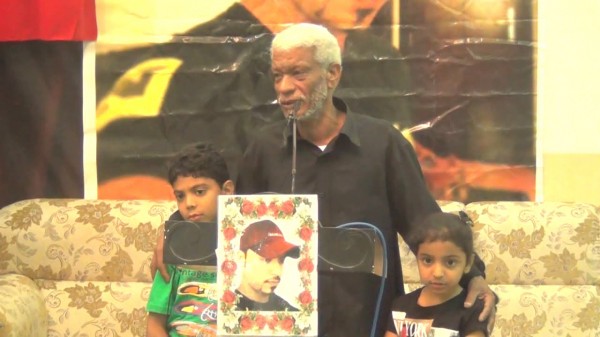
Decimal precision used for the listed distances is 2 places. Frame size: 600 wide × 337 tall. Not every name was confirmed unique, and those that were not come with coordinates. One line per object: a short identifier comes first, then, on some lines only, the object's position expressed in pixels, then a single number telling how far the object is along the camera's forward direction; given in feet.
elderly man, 12.56
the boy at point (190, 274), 12.42
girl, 12.42
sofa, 16.33
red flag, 17.40
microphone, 11.98
